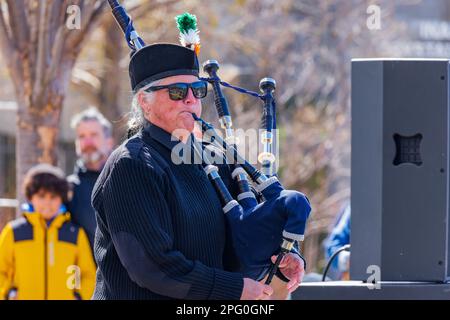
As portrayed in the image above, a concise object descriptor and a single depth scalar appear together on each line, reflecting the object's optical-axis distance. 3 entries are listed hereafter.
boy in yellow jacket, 10.71
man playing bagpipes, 6.04
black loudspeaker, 7.55
